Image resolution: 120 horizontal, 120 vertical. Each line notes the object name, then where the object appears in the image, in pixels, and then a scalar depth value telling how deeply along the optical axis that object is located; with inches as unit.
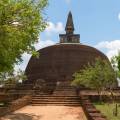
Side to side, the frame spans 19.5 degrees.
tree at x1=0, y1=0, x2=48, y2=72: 569.6
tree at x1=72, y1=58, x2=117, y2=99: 1013.8
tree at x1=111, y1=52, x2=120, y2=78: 863.7
